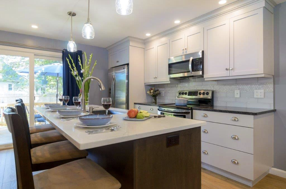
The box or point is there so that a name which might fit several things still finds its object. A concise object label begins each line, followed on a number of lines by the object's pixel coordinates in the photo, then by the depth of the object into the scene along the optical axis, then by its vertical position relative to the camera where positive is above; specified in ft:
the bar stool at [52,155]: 4.25 -1.59
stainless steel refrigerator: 12.82 +0.68
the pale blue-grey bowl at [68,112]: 4.91 -0.52
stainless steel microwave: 9.40 +1.71
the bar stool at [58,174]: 2.60 -1.52
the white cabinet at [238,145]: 6.63 -2.14
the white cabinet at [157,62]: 11.65 +2.33
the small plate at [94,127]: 3.44 -0.64
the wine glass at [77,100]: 6.36 -0.22
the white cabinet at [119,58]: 13.11 +3.03
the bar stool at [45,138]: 5.67 -1.51
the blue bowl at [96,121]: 3.38 -0.53
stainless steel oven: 8.73 -1.00
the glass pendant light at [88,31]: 6.90 +2.58
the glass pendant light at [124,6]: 5.17 +2.71
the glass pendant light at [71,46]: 8.71 +2.47
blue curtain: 13.39 +1.12
